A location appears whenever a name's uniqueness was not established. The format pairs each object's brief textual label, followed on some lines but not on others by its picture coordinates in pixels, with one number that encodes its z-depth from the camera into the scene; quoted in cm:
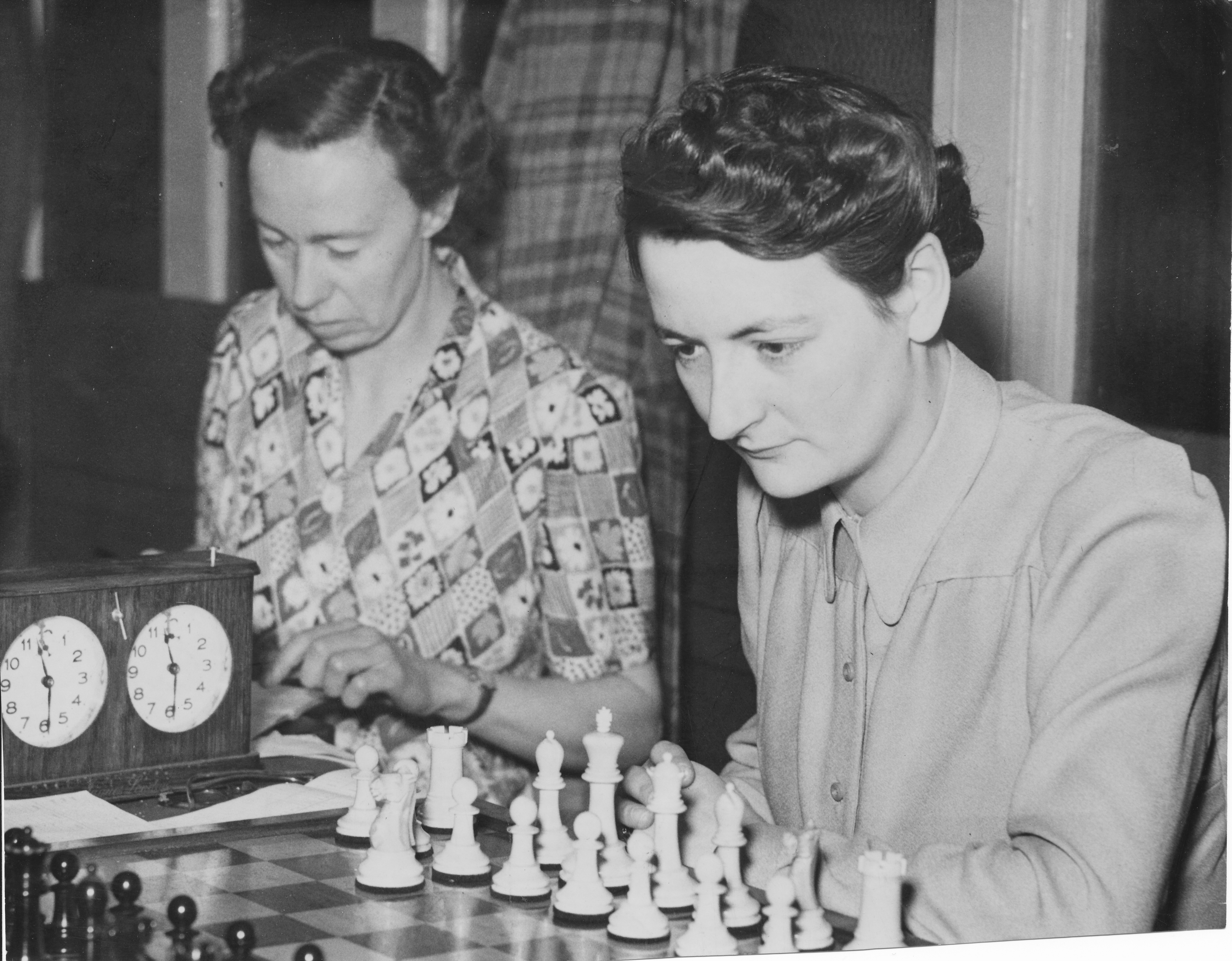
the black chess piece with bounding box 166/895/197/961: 147
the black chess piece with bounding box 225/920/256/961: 146
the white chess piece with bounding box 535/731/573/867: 159
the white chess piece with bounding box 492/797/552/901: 154
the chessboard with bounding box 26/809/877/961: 147
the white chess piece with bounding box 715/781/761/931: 151
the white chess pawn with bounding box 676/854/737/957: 149
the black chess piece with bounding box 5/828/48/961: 149
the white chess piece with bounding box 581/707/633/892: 157
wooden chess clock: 165
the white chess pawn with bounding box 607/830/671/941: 149
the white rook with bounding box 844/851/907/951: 146
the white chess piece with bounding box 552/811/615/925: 151
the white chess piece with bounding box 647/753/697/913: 153
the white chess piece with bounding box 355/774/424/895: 154
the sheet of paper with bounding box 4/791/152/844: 160
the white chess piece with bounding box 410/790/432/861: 159
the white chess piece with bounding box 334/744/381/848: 161
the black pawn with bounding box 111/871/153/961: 147
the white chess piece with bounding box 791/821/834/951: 148
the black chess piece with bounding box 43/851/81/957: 148
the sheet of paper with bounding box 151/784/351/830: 164
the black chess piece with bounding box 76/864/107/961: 149
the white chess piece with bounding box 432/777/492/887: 156
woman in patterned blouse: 202
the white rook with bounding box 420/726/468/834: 164
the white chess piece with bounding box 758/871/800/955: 147
